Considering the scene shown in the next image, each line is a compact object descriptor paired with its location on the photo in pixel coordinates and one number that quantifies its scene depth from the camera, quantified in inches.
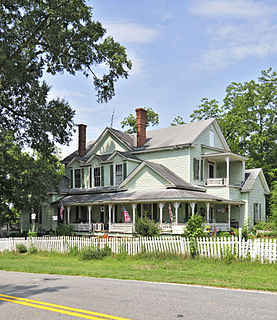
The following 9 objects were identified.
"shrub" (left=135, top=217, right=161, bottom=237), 789.2
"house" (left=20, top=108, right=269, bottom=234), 1135.0
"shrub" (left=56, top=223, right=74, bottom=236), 1220.2
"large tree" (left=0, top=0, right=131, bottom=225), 938.1
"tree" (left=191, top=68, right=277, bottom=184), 1766.7
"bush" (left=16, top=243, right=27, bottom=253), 922.1
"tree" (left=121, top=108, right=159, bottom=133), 2150.6
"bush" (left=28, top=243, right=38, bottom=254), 893.5
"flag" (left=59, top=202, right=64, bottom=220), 1298.2
